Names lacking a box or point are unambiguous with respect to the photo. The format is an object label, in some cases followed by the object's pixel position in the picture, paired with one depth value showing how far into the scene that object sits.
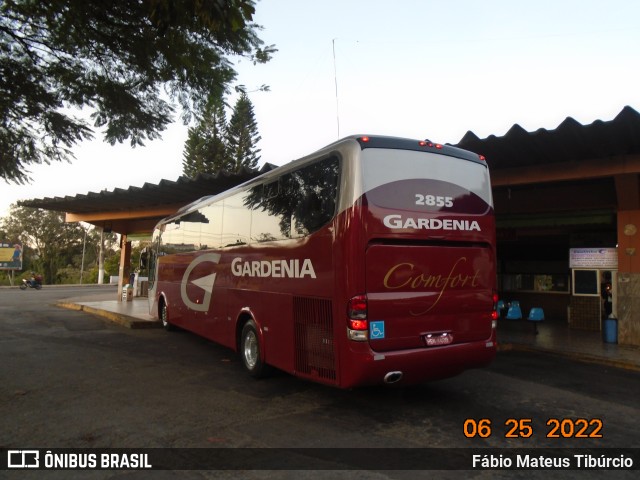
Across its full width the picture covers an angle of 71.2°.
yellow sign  50.34
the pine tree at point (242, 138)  50.53
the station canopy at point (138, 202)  13.79
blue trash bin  11.22
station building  9.47
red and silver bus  5.26
